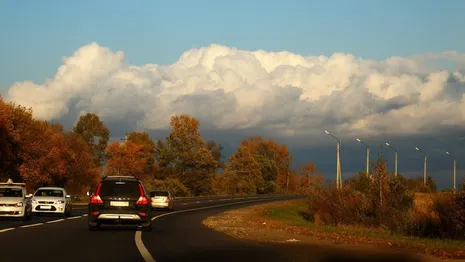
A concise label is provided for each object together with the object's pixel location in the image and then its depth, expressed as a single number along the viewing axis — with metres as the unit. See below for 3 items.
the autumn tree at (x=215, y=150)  160.50
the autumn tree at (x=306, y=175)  157.12
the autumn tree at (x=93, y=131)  138.12
